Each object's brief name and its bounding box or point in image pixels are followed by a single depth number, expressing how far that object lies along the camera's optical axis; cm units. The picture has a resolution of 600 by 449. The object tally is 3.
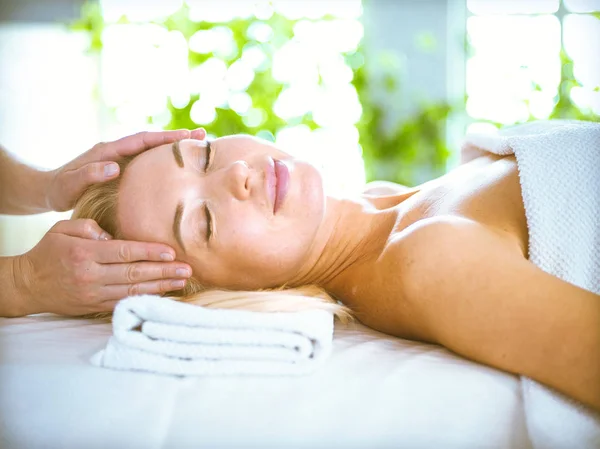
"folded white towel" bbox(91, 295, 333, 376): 106
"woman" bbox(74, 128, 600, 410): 103
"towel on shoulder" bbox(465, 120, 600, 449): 97
